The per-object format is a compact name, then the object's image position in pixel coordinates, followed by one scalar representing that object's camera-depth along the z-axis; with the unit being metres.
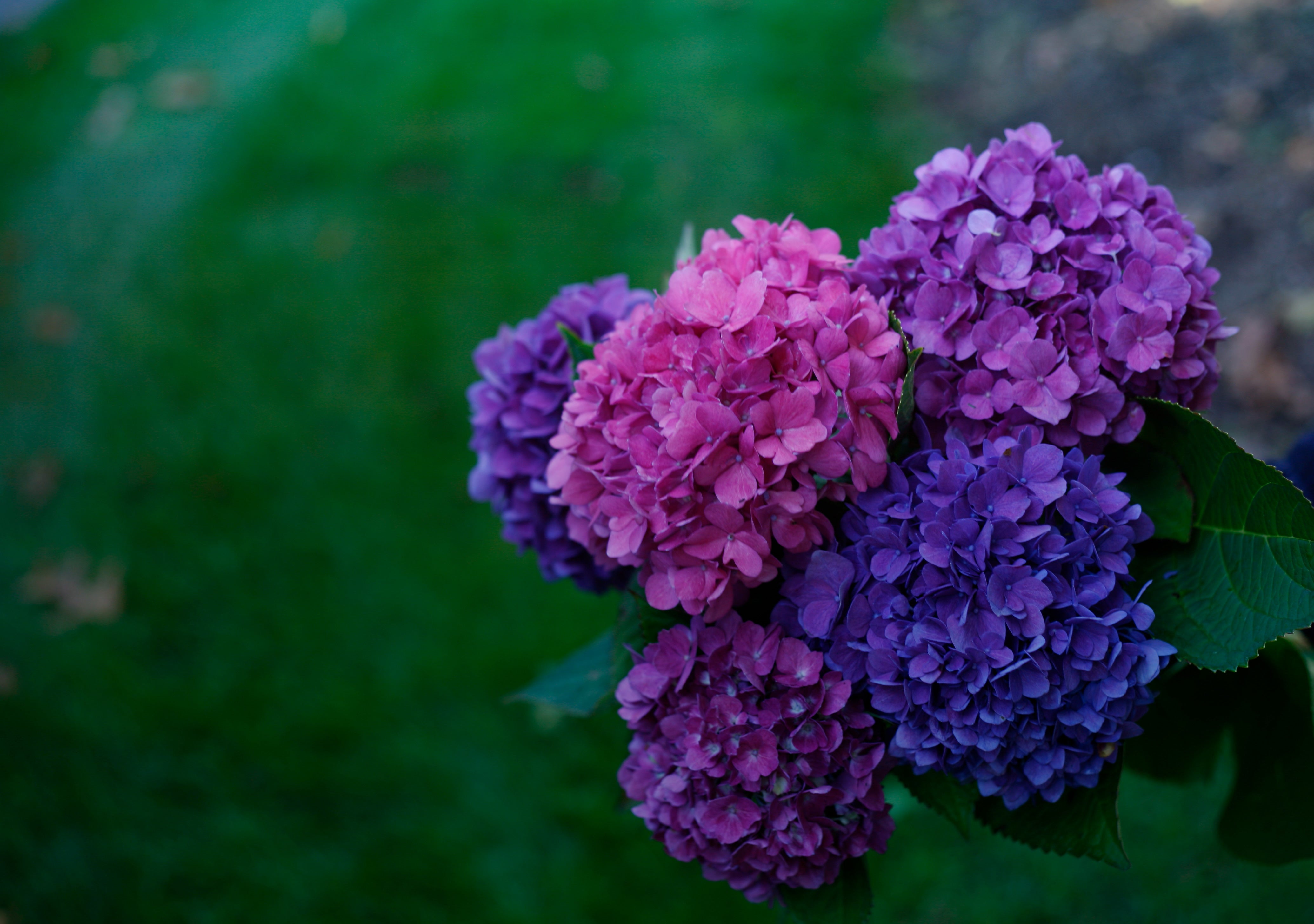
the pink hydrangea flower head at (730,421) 0.82
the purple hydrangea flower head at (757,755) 0.86
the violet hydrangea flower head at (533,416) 1.10
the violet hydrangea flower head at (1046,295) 0.86
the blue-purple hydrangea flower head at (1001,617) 0.80
